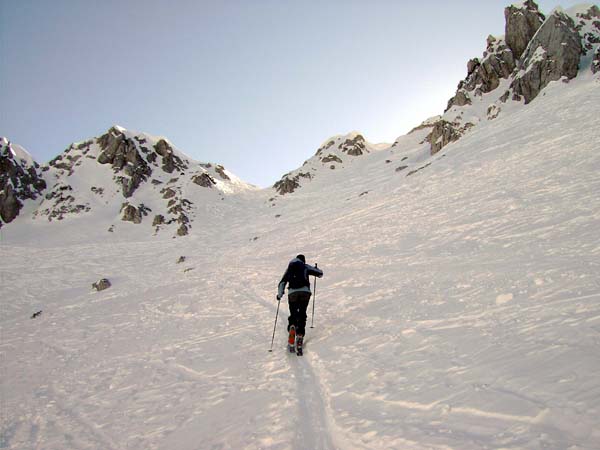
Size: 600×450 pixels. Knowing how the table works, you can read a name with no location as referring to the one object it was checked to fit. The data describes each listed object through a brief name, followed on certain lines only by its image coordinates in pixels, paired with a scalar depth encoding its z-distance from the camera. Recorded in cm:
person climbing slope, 804
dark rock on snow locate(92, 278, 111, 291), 2605
